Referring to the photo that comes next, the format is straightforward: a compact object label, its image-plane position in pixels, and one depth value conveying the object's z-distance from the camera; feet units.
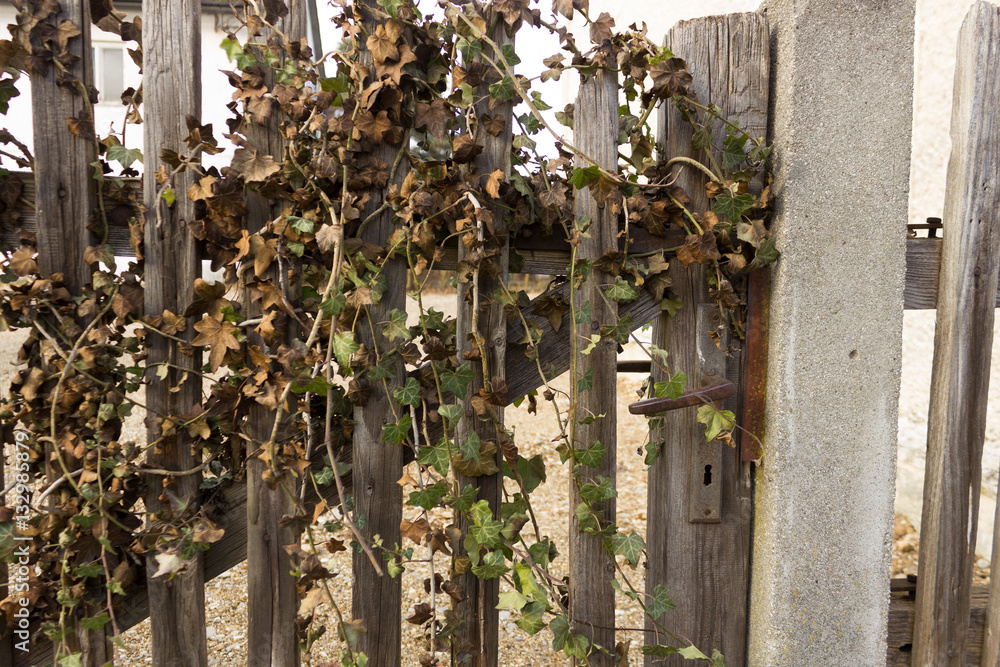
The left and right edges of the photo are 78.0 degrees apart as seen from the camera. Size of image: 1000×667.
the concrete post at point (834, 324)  4.65
